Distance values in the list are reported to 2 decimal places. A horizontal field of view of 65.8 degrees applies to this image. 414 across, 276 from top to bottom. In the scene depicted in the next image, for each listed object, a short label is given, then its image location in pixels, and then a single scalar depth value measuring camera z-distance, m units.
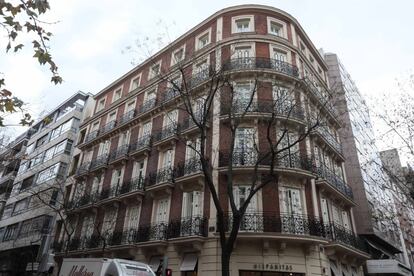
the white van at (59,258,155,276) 10.91
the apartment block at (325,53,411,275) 22.03
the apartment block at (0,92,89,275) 29.45
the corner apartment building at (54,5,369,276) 15.06
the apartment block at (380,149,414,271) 28.88
